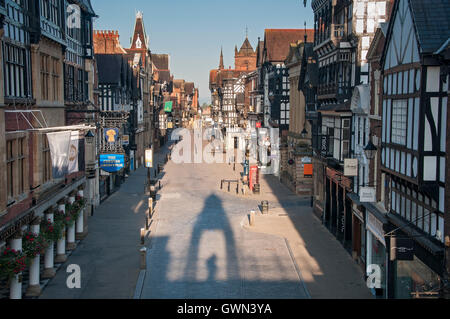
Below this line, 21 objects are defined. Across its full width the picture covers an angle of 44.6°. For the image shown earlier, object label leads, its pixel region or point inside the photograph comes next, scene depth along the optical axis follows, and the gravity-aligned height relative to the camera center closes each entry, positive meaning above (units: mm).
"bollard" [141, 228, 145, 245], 23666 -5151
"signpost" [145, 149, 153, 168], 42750 -3255
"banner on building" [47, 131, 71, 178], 18266 -1190
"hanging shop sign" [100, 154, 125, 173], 29797 -2481
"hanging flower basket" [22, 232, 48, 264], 15859 -3768
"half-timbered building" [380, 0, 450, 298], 12828 -440
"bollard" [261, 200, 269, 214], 33225 -5627
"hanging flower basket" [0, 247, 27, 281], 13590 -3697
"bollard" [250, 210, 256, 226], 29117 -5466
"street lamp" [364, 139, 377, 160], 18219 -1144
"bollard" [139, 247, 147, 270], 20323 -5352
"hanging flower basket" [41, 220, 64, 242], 18266 -3865
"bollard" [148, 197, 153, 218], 31086 -5431
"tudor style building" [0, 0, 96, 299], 15664 -181
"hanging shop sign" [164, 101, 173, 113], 98688 +1825
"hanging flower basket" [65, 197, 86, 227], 21244 -3833
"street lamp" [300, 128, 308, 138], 37256 -1194
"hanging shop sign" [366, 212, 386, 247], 17656 -3761
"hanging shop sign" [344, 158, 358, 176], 21375 -1915
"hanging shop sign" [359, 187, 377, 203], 18656 -2662
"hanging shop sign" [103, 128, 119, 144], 34188 -1043
